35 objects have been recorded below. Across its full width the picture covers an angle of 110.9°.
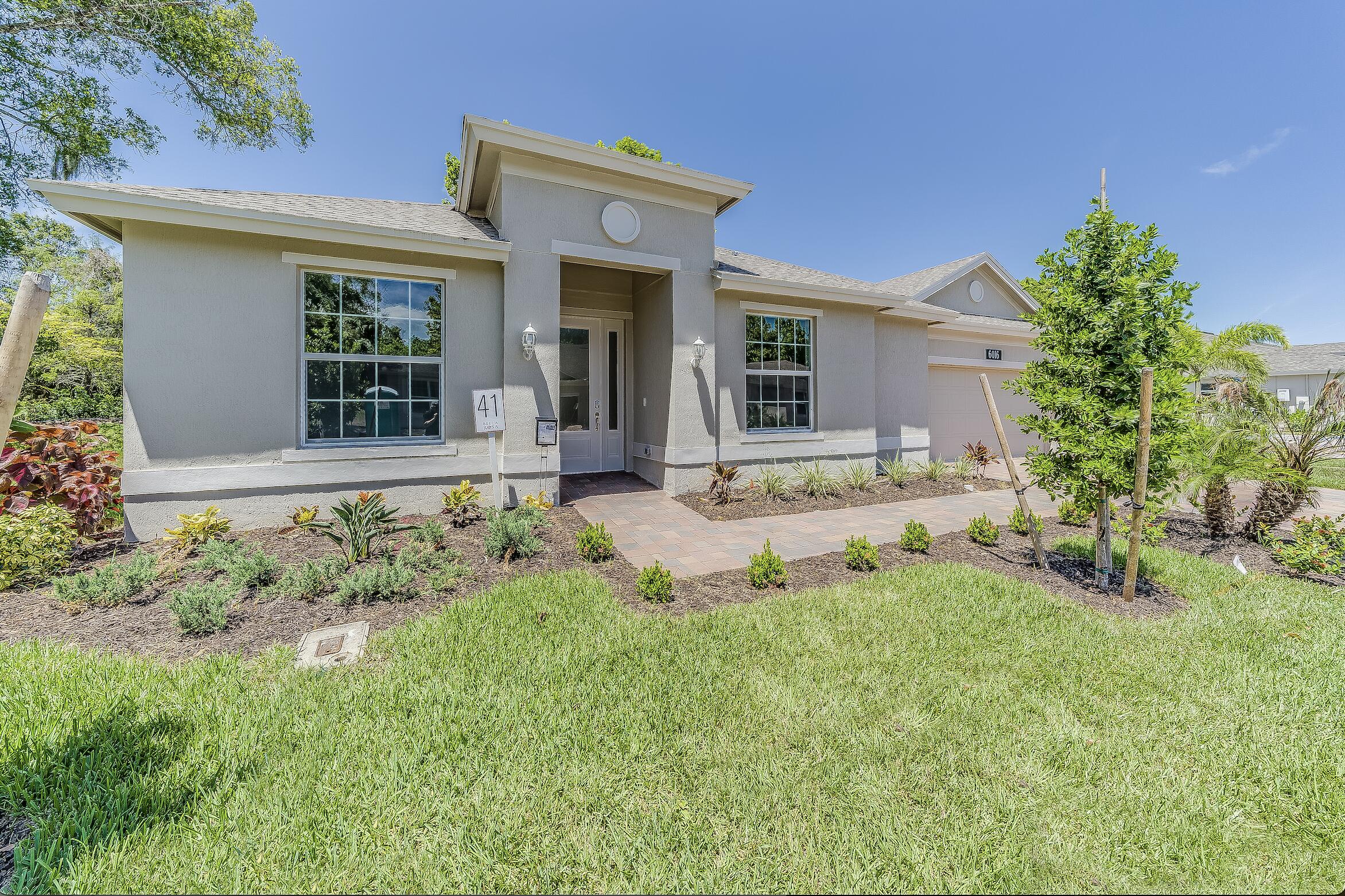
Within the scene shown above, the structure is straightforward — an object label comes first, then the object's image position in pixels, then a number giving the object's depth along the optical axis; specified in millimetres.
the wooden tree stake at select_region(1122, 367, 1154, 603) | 3842
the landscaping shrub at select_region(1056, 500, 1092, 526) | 6348
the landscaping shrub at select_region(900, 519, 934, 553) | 5383
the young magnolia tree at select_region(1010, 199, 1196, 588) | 4262
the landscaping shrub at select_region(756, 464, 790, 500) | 8109
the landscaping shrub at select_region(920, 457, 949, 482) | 9805
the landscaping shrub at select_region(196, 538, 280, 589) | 4223
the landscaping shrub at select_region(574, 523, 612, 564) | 5094
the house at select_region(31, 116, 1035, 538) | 5645
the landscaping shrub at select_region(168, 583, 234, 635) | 3449
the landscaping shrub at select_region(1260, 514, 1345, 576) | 4707
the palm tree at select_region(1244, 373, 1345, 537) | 5875
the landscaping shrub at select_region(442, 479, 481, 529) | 6340
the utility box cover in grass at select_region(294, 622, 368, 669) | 3164
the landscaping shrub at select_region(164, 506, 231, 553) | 5137
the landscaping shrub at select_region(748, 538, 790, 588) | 4453
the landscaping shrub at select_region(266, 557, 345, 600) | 4070
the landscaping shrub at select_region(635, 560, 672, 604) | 4105
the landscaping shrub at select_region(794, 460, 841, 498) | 8461
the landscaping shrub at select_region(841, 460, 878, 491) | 9016
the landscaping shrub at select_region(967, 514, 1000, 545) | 5734
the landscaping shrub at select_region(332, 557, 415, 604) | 3992
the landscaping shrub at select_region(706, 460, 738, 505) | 7789
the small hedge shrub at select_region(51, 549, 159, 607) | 3871
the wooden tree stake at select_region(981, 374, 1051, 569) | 4852
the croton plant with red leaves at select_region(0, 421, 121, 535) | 4941
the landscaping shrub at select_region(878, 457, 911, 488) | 9430
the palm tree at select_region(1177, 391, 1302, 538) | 5527
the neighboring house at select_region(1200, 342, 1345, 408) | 25172
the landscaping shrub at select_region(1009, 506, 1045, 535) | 6008
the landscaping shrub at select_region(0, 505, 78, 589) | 4289
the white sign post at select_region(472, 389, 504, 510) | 6496
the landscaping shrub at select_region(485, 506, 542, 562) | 5062
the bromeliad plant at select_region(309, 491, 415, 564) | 4789
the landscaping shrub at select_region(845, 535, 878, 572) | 4891
